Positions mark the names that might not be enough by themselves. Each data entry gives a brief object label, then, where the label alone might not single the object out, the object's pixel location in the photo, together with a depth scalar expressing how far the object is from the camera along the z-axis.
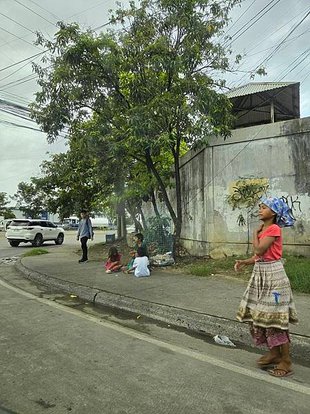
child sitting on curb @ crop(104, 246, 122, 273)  10.38
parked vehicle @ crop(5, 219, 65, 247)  23.45
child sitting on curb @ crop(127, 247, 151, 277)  9.57
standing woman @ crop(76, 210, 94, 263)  12.75
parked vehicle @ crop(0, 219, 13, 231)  55.15
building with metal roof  14.39
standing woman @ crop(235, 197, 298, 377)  4.17
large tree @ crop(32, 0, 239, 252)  9.92
